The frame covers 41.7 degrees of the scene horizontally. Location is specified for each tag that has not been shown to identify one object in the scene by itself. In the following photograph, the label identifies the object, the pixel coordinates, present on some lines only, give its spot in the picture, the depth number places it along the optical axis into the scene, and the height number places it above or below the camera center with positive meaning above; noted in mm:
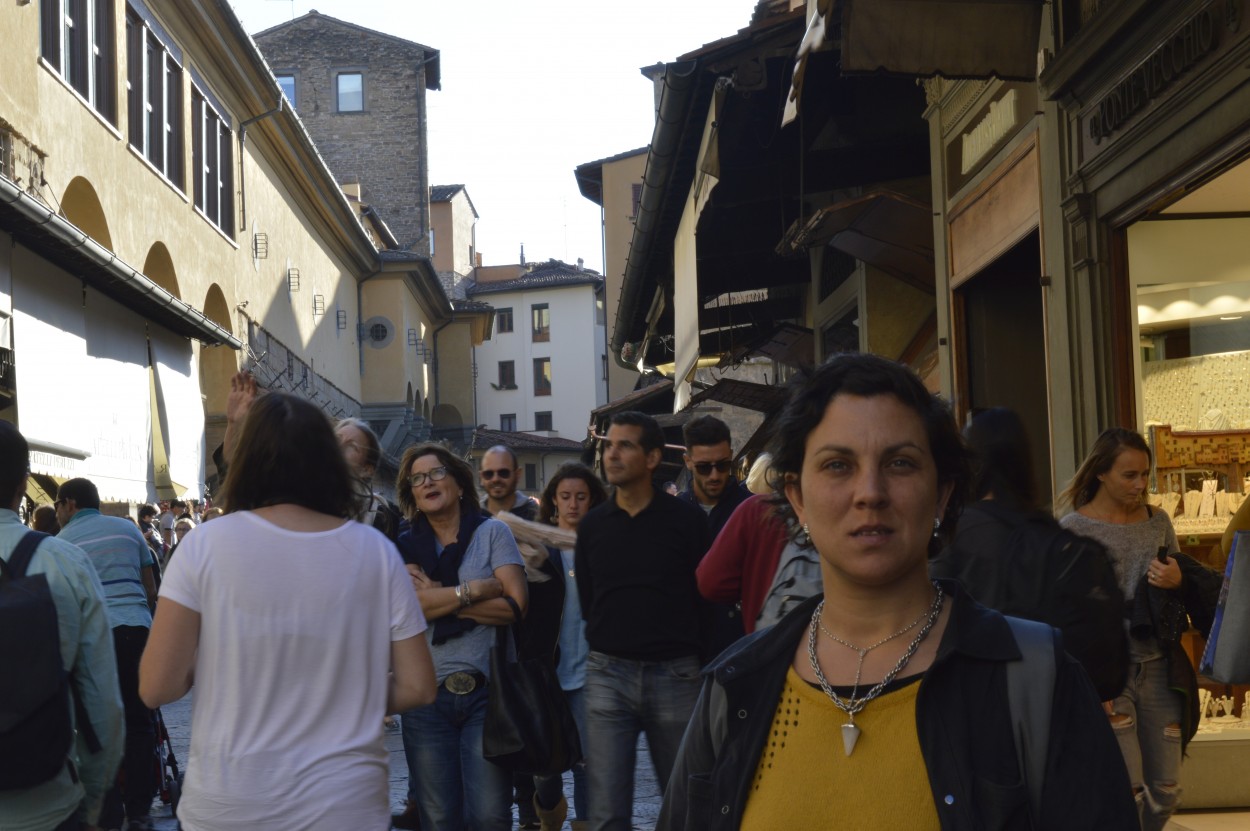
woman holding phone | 6215 -567
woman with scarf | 5641 -520
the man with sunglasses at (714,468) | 7188 +1
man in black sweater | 6023 -553
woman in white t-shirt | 3629 -390
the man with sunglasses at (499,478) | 8555 -20
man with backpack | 4219 -517
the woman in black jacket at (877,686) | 2059 -294
